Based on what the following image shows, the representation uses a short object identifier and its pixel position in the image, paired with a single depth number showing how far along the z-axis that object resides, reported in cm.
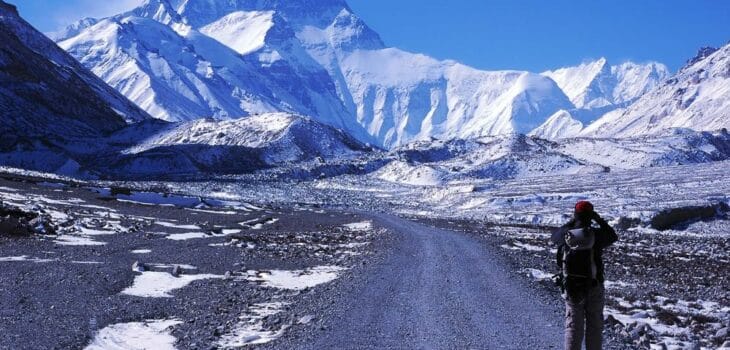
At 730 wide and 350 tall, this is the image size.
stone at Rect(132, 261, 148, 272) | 2607
